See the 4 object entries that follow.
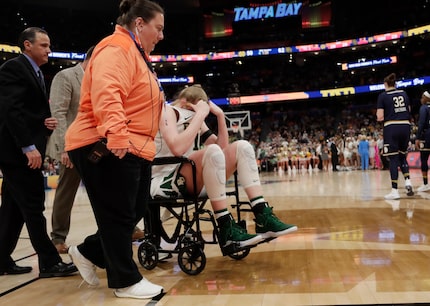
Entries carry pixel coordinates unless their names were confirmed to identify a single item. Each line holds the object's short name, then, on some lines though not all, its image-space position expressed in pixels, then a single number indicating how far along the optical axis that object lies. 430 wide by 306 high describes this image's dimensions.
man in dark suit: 2.52
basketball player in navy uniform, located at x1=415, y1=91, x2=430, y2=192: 6.23
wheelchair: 2.37
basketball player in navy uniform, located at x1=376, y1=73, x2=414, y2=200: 5.59
